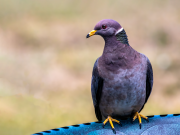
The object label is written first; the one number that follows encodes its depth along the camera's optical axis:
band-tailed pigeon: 5.05
